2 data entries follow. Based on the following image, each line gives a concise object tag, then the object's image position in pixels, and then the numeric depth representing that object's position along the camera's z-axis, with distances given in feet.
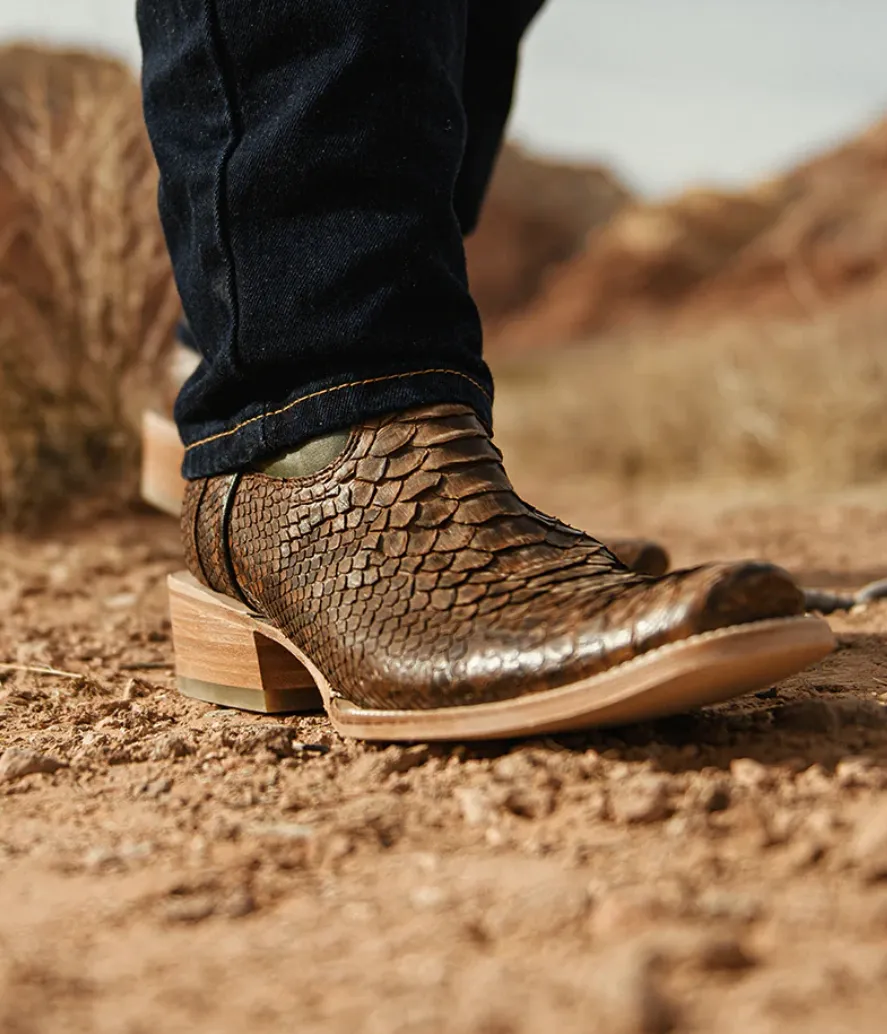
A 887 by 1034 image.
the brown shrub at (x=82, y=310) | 8.83
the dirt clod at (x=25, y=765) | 3.65
